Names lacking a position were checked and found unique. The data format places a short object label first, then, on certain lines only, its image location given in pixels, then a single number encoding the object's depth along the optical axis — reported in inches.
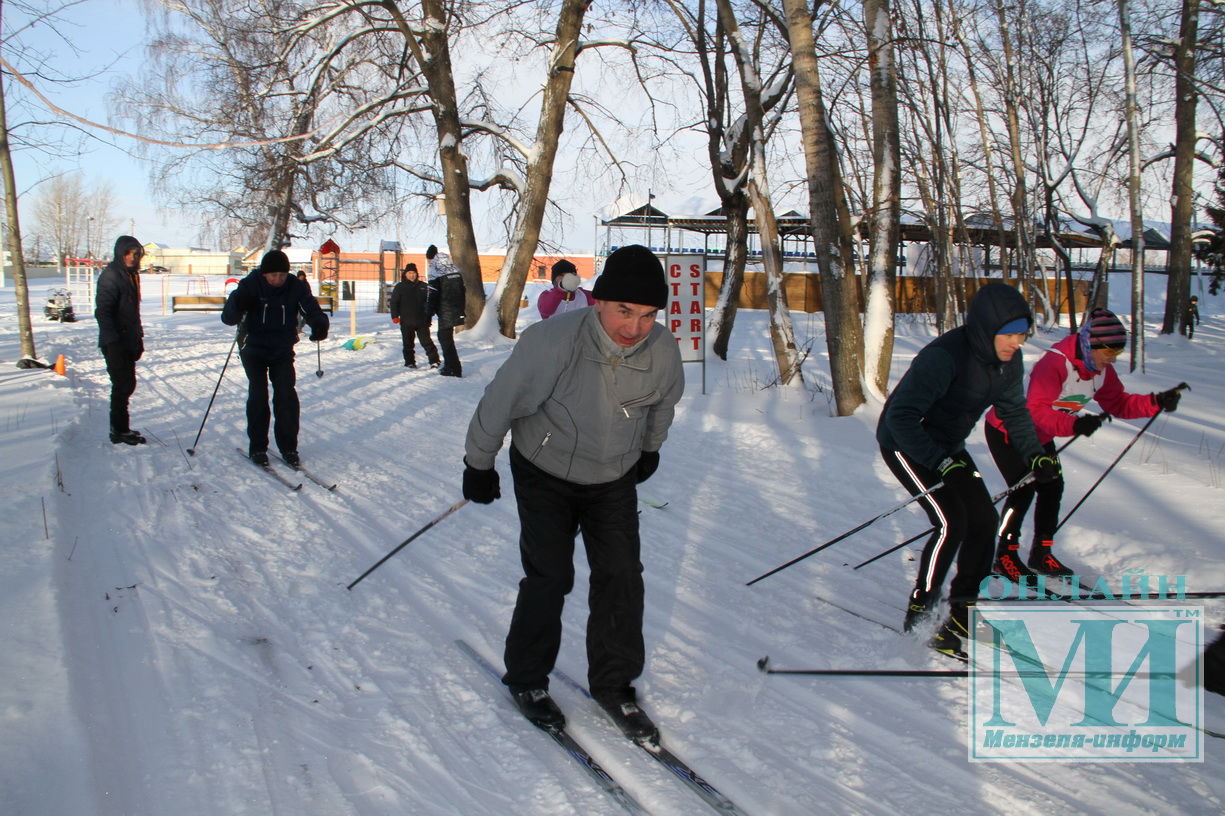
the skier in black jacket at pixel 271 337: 267.4
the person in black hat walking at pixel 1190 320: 975.0
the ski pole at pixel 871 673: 142.3
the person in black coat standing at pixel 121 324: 289.9
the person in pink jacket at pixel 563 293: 373.1
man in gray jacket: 120.4
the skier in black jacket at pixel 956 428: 152.1
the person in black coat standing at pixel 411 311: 561.3
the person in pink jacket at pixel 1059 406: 190.2
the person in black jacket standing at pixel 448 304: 525.7
